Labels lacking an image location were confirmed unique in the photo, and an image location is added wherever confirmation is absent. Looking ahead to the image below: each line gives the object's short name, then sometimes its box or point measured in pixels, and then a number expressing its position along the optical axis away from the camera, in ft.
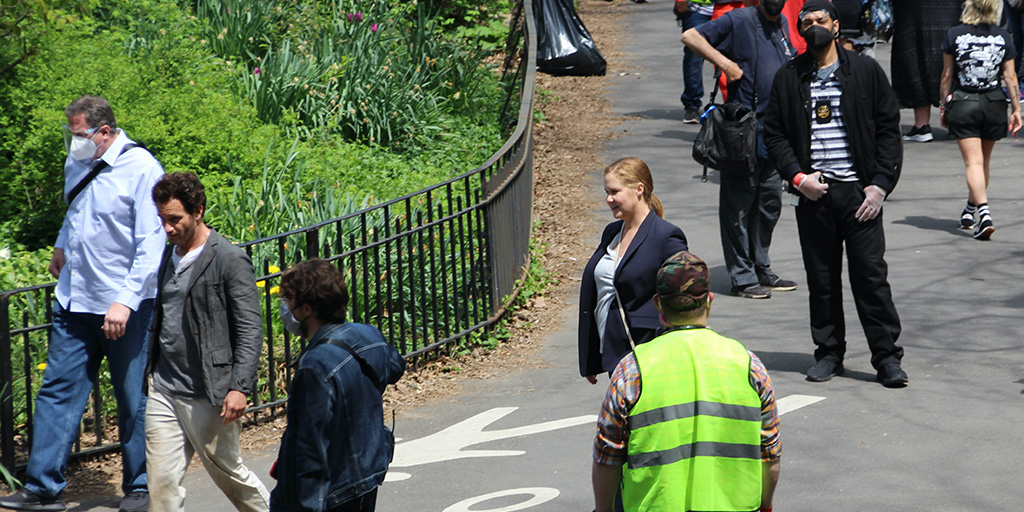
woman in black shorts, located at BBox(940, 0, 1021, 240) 60.08
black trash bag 98.78
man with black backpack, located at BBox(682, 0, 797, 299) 52.95
